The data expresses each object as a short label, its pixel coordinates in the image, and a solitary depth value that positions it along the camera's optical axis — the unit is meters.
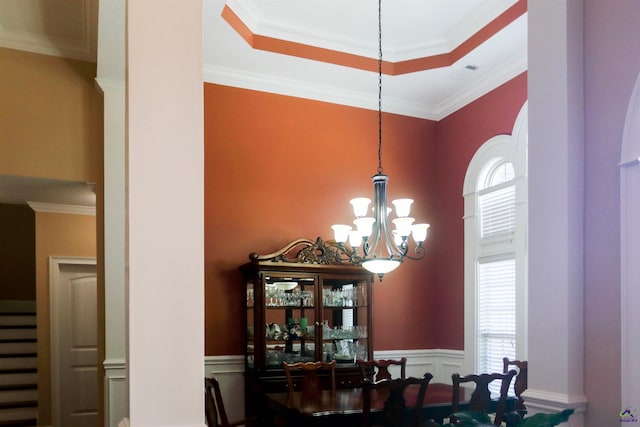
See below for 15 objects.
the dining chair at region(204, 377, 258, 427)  3.99
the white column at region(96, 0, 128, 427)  4.46
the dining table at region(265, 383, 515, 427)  3.71
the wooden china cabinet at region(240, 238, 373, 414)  5.13
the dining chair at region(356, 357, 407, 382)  4.91
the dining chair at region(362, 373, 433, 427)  3.44
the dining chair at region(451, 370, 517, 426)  3.67
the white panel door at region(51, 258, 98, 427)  7.03
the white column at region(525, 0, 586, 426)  2.56
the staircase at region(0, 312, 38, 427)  7.44
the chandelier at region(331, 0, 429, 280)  4.21
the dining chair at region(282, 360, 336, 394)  4.61
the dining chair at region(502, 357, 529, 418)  4.00
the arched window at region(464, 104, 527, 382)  5.11
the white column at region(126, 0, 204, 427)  1.77
